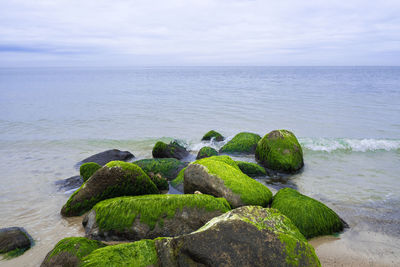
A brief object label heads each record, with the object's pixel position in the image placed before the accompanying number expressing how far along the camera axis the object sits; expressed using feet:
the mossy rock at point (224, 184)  17.72
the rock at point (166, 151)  31.32
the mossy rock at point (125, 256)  10.41
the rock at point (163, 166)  24.75
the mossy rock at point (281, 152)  27.02
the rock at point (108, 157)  29.97
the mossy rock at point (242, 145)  34.01
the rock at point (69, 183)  23.19
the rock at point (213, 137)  41.01
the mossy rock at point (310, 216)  15.94
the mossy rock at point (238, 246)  9.97
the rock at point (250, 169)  25.58
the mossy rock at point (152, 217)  14.75
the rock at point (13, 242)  13.84
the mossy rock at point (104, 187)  17.87
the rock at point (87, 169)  22.68
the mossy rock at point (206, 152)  30.66
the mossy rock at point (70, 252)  11.55
